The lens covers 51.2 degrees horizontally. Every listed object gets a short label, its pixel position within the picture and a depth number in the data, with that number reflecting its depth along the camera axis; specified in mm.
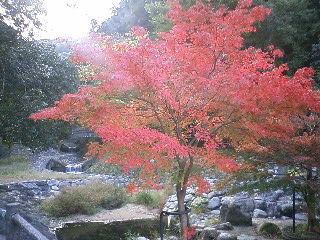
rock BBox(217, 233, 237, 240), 7539
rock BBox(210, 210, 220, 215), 10641
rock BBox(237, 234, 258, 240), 7695
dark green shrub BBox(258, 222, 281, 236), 8062
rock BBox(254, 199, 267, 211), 10086
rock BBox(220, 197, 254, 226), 8859
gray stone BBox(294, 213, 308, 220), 8951
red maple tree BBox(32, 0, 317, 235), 5441
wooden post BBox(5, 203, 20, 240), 4238
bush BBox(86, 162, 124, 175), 19188
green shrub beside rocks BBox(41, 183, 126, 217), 12133
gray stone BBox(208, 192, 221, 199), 11711
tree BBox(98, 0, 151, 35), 27281
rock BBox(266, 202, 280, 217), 9609
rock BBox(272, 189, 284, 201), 10605
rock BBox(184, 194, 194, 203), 12059
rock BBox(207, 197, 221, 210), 11044
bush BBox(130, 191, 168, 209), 12921
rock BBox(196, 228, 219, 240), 7949
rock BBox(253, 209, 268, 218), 9703
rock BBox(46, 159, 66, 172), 21625
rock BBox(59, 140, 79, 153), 26891
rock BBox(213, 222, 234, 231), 8507
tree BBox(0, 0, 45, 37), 10297
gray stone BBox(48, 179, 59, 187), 16000
